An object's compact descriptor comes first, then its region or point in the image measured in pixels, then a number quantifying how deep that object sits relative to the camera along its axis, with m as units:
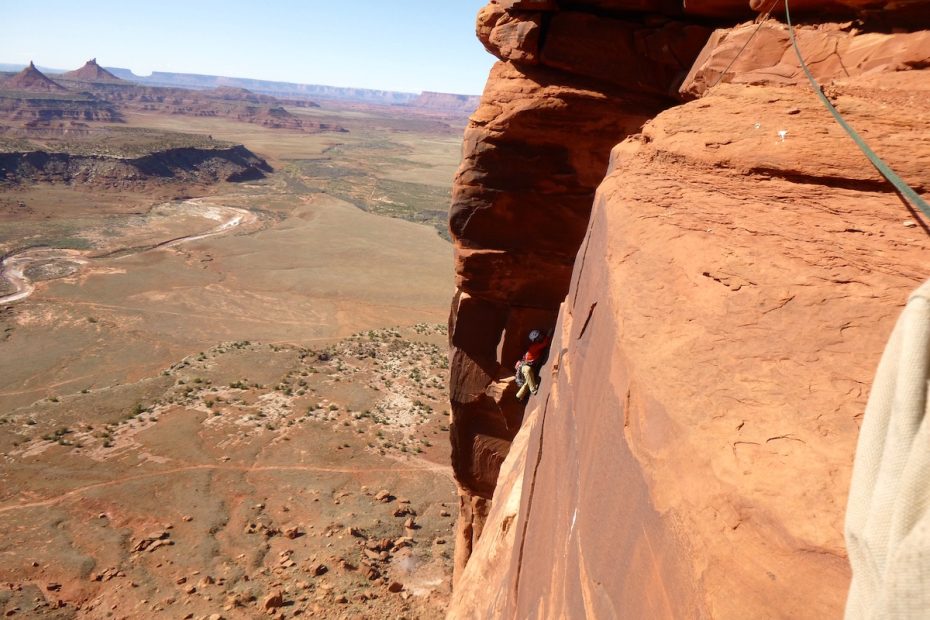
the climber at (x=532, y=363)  11.02
